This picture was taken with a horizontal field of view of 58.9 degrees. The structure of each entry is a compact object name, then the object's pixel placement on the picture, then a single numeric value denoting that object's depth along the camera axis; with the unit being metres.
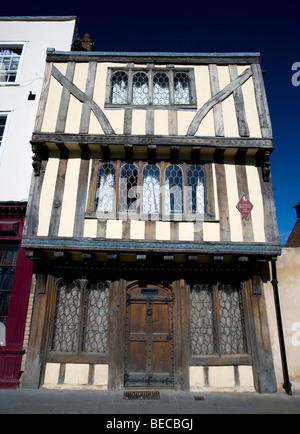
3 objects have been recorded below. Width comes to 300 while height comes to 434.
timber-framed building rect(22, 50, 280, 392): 6.15
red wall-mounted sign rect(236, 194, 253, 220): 6.53
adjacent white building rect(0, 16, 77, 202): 7.62
